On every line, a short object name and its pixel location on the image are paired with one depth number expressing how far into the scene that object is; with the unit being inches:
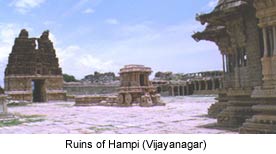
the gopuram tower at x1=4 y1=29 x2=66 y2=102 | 1488.7
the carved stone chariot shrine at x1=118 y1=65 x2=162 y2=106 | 885.8
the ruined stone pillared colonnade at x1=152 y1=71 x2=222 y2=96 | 1926.7
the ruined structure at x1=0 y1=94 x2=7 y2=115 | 567.9
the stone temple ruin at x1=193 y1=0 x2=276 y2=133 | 265.1
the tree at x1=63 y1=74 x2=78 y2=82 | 3448.1
